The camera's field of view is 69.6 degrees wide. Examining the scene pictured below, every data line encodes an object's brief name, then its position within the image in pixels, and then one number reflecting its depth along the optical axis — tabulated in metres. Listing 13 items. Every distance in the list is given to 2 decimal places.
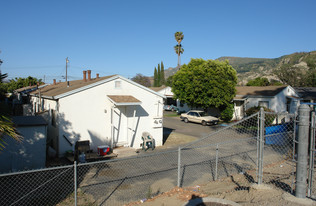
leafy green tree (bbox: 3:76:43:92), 43.67
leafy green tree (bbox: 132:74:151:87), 70.56
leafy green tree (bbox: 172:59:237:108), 24.68
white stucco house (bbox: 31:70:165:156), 12.08
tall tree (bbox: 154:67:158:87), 73.29
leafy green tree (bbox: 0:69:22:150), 4.34
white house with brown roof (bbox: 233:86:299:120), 25.30
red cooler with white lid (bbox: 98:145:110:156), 11.93
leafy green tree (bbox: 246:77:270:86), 48.41
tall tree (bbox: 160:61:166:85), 76.35
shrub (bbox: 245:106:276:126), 18.60
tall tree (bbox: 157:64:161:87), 73.22
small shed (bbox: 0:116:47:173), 8.73
